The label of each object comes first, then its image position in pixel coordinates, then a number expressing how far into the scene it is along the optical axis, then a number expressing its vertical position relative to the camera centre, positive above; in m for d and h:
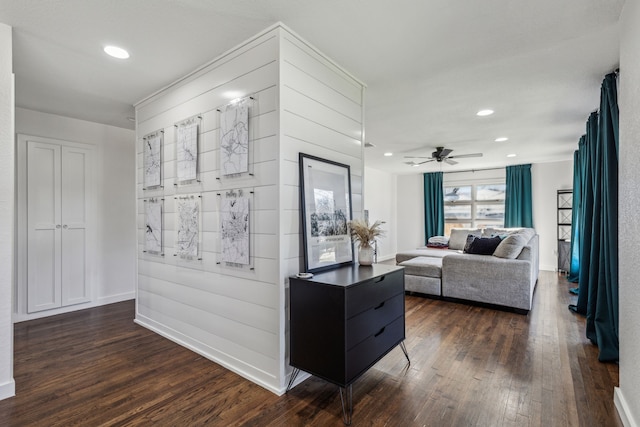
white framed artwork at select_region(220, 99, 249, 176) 2.33 +0.59
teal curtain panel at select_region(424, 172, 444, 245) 8.25 +0.23
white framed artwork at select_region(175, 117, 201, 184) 2.77 +0.59
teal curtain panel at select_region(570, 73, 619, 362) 2.42 -0.16
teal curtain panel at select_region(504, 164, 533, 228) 7.04 +0.34
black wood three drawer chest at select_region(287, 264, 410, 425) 1.86 -0.71
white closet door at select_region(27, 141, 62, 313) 3.68 -0.14
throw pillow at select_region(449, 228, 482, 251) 6.38 -0.50
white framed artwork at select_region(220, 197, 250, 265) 2.32 -0.12
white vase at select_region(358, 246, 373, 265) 2.49 -0.33
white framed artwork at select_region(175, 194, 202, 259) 2.76 -0.10
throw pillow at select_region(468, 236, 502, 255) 4.49 -0.47
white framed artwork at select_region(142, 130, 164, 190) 3.21 +0.59
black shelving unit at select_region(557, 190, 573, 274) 6.20 -0.32
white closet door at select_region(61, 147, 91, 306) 3.96 -0.10
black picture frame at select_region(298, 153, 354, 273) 2.27 +0.01
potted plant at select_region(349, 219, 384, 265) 2.46 -0.19
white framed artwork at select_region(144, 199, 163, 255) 3.20 -0.12
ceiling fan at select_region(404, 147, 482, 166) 5.46 +1.06
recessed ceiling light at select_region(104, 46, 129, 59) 2.40 +1.29
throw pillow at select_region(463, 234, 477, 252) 4.91 -0.46
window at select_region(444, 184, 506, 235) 7.62 +0.19
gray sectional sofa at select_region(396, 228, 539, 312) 3.84 -0.84
